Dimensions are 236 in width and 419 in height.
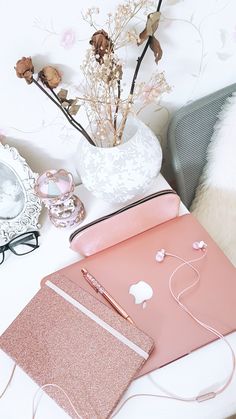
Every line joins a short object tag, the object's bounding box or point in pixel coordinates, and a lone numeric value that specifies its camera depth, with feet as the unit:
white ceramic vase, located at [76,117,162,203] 2.55
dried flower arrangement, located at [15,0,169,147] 2.30
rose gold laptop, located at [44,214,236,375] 2.31
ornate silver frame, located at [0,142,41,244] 2.71
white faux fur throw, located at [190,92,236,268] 3.21
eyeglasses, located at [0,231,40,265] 2.89
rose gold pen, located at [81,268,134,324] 2.39
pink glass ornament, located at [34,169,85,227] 2.68
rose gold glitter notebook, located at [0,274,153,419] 2.14
